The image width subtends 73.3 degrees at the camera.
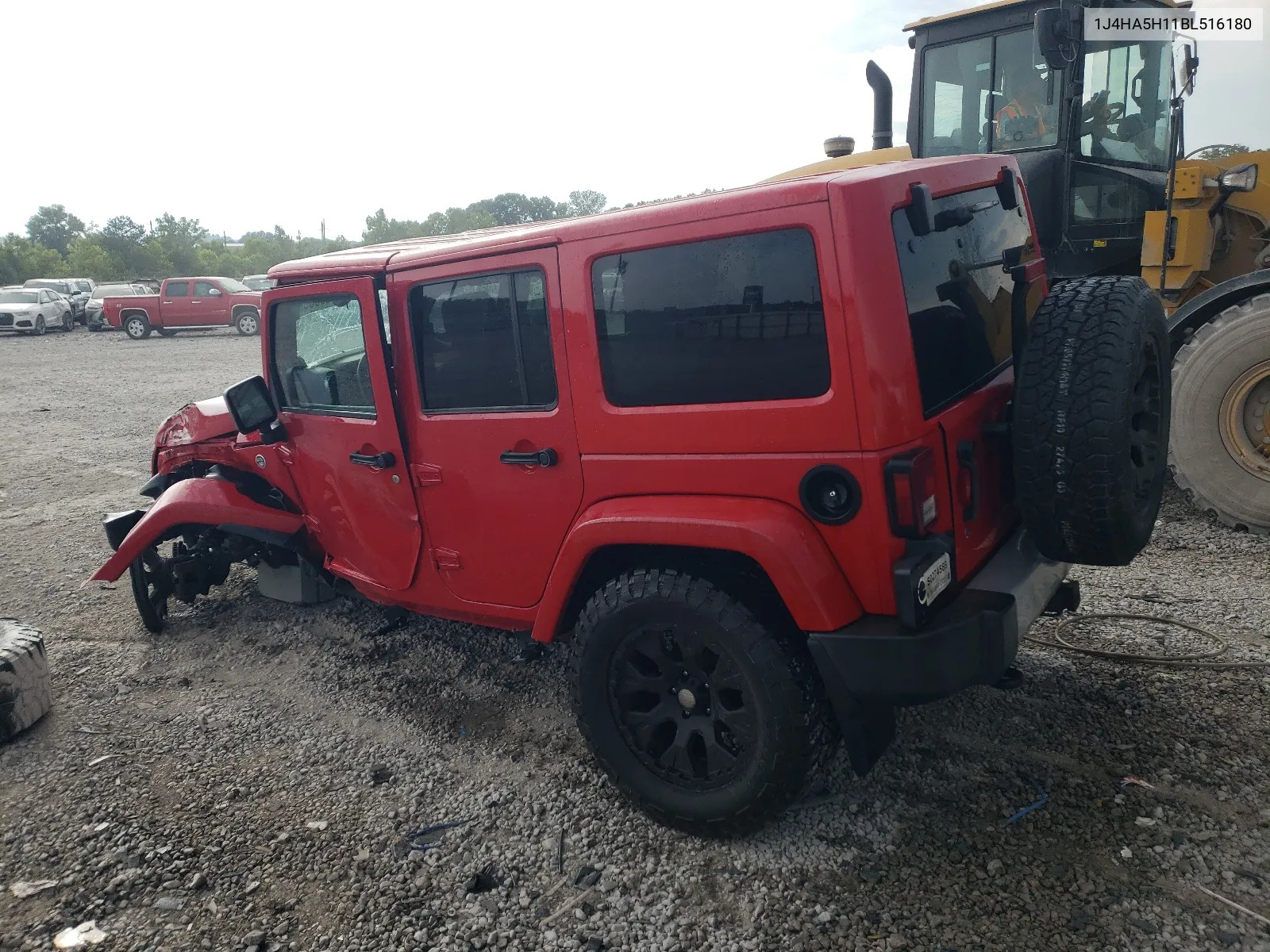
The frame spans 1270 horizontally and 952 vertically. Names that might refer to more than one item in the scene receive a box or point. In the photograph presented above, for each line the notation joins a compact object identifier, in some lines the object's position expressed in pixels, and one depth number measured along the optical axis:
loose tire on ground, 3.57
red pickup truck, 24.05
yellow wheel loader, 4.89
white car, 25.02
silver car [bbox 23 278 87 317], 28.08
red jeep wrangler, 2.37
